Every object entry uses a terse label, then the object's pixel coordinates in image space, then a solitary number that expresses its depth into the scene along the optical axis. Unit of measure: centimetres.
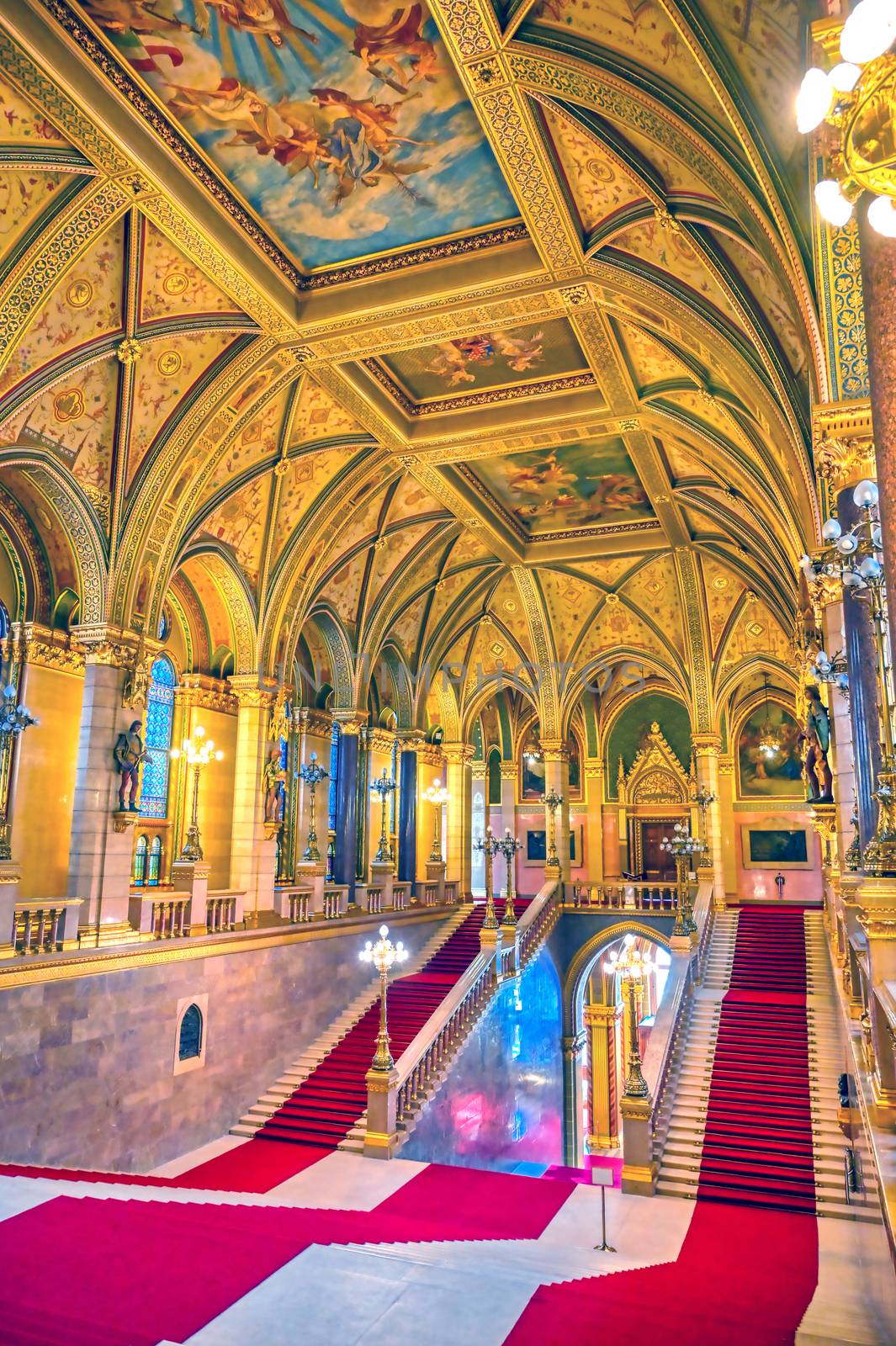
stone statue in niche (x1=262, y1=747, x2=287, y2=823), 1667
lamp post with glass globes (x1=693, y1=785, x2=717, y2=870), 2241
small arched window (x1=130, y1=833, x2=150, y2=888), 1664
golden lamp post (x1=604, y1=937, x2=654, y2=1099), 1226
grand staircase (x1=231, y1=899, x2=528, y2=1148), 1401
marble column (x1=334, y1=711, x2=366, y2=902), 2022
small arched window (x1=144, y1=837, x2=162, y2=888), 1692
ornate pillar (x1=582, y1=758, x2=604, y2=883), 2783
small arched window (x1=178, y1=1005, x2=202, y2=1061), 1339
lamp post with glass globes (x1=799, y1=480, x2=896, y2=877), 607
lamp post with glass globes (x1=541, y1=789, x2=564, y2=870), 2359
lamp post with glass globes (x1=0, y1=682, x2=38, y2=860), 1140
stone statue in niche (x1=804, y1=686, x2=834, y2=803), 1052
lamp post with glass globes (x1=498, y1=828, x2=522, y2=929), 2062
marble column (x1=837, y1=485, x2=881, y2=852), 753
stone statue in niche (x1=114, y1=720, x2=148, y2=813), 1297
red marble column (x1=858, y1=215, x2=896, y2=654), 393
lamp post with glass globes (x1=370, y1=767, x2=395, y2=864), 2122
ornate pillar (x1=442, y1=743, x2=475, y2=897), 2575
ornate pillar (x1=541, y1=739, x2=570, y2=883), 2416
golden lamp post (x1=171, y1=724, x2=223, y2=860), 1442
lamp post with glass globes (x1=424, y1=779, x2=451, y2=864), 2278
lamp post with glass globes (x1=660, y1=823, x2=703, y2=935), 1771
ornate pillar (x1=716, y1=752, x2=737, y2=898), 2547
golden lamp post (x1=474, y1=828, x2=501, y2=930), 1816
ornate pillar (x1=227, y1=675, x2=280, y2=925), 1612
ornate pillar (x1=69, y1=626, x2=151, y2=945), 1245
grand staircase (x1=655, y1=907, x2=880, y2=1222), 1152
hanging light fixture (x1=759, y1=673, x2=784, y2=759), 2666
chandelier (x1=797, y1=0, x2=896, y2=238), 332
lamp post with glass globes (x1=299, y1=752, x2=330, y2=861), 1825
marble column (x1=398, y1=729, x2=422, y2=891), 2375
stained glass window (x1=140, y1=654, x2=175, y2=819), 1703
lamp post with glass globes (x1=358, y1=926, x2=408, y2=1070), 1302
